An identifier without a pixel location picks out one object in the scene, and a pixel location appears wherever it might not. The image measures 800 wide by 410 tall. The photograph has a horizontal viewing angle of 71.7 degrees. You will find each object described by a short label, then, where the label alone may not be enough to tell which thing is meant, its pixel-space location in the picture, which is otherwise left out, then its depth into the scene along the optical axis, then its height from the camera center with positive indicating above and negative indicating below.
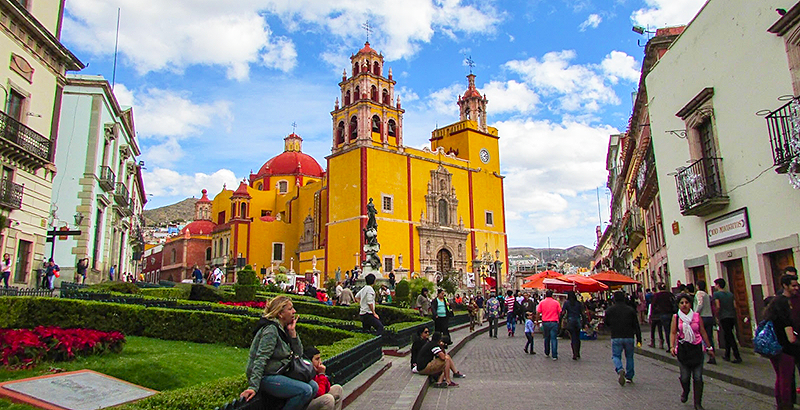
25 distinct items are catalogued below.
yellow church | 42.09 +8.50
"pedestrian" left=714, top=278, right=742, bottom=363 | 9.81 -0.28
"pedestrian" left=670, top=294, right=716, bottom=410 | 6.48 -0.55
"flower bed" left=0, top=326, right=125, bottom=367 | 6.54 -0.44
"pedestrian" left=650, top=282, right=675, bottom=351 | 11.66 -0.16
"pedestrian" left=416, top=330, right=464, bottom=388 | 8.15 -0.88
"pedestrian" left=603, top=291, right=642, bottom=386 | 8.39 -0.47
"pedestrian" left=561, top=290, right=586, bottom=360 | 11.42 -0.49
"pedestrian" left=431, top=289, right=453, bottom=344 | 11.73 -0.22
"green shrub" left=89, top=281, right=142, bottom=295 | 15.66 +0.59
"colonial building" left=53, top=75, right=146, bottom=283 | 21.61 +5.48
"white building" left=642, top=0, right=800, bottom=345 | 9.95 +3.04
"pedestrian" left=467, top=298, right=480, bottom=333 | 18.62 -0.34
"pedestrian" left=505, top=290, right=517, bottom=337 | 18.08 -0.47
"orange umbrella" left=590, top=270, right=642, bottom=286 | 18.83 +0.70
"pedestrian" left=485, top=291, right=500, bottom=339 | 17.00 -0.26
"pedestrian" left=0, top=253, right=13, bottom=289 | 14.37 +1.12
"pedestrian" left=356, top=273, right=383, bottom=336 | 10.47 -0.14
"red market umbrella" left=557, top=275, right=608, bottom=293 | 17.88 +0.51
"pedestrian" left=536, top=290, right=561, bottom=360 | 11.62 -0.32
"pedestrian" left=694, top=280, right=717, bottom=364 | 9.98 -0.15
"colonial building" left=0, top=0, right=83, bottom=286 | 14.98 +5.40
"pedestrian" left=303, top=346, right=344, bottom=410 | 4.55 -0.76
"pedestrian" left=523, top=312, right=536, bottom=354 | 12.55 -0.62
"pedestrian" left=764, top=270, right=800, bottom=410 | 5.84 -0.55
